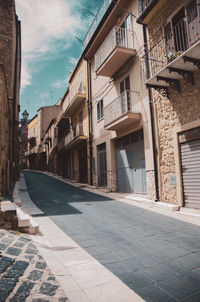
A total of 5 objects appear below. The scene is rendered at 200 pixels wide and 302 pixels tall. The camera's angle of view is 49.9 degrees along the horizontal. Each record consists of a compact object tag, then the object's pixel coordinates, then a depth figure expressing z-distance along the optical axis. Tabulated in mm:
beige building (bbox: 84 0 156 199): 10680
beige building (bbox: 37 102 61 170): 40975
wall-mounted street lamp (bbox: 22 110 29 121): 32603
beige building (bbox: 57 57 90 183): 18406
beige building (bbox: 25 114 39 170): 45188
